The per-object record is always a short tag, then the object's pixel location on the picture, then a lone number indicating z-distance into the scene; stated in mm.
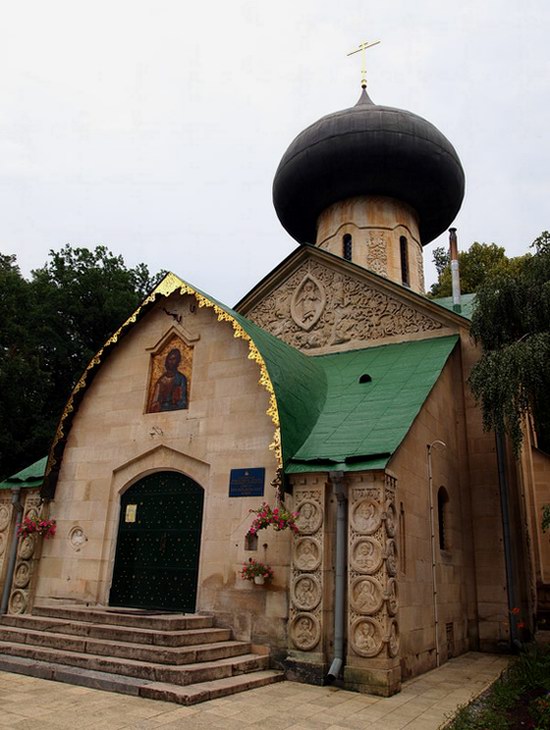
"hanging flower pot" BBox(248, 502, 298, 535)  7834
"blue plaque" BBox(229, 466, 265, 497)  8844
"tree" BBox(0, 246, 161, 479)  18703
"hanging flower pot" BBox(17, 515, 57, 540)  10469
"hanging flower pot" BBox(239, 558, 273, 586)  8086
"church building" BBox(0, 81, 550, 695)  7570
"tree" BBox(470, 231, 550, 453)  8672
